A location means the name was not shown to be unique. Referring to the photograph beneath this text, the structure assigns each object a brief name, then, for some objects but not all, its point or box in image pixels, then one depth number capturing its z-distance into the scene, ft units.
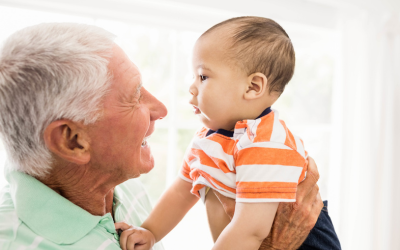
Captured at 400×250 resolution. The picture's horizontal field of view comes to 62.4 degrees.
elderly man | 2.81
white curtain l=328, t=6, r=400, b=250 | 8.96
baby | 3.07
